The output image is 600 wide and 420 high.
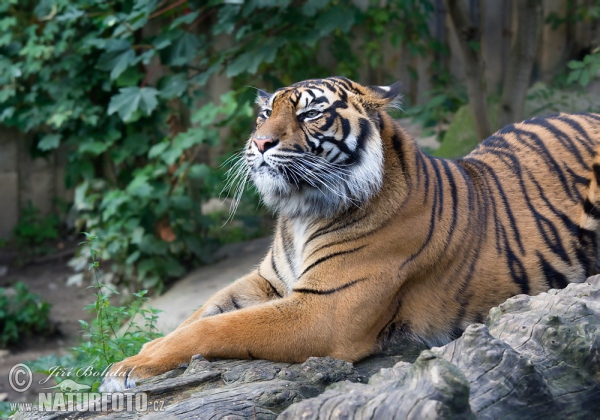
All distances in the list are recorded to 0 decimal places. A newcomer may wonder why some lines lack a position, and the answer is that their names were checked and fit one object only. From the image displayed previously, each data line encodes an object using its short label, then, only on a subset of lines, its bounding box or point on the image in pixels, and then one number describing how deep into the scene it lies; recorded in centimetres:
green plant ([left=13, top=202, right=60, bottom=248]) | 1717
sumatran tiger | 562
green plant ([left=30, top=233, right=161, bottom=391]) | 666
